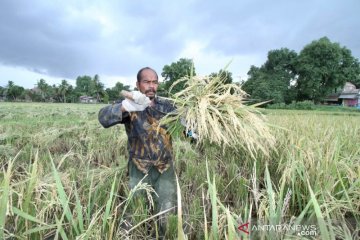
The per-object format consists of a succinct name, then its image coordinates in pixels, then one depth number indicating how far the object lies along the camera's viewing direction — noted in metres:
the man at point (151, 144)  2.13
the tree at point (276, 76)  31.28
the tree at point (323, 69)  32.25
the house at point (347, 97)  41.58
